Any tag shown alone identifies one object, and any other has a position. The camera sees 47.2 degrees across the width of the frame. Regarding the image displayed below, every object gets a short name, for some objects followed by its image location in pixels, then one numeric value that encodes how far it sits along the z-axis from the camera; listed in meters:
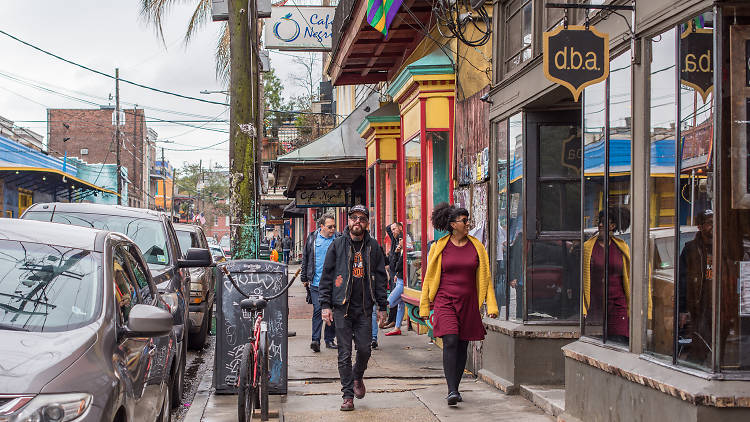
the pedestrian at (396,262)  13.56
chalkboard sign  8.39
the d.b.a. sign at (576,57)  6.20
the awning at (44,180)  31.32
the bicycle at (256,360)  6.87
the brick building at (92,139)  81.25
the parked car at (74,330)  3.69
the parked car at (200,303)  12.16
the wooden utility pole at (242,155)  10.91
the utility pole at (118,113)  50.06
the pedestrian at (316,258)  11.68
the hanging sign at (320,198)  22.77
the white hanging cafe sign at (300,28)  19.09
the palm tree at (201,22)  14.05
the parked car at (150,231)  9.20
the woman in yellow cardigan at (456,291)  7.84
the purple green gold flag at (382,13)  10.33
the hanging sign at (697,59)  5.20
